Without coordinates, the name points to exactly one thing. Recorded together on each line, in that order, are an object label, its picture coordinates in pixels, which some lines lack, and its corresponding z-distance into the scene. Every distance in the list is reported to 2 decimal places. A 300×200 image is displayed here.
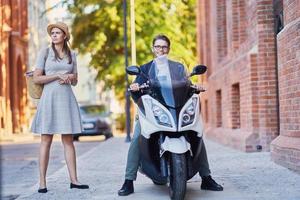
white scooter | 5.75
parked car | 27.78
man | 6.51
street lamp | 20.47
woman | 7.19
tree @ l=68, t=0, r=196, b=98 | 27.16
